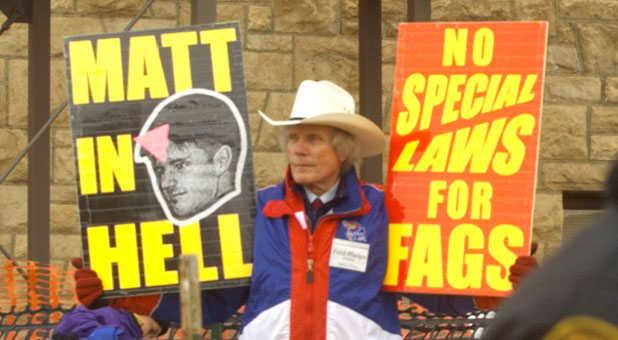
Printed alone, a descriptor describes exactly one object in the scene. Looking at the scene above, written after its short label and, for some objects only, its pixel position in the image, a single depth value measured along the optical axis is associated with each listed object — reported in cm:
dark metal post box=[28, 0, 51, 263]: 1280
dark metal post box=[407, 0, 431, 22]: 1131
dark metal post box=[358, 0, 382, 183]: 1303
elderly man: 751
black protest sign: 792
